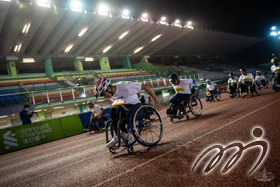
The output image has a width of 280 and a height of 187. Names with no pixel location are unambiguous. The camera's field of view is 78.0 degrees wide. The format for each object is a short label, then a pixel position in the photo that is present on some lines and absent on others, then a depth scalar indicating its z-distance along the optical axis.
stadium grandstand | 14.51
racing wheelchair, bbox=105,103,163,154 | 2.78
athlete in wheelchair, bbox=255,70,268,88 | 11.58
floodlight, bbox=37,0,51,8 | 15.83
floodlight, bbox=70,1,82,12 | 17.98
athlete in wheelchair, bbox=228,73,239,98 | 10.87
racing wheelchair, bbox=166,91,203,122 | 5.54
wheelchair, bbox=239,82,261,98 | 9.18
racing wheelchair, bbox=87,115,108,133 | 9.06
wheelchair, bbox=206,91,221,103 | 12.09
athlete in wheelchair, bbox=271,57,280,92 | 8.38
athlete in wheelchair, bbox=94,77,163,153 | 2.87
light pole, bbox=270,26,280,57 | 27.85
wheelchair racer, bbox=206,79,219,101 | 12.12
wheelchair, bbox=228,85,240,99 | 10.89
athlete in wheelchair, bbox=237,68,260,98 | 9.35
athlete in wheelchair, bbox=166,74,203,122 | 5.55
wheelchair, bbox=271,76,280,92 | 9.37
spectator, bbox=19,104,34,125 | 9.12
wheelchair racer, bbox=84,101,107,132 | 9.08
